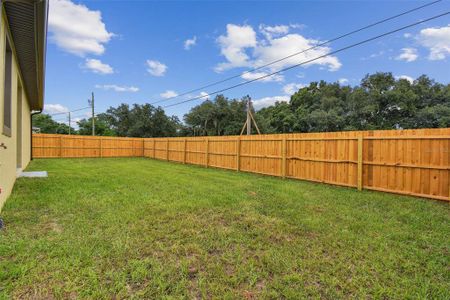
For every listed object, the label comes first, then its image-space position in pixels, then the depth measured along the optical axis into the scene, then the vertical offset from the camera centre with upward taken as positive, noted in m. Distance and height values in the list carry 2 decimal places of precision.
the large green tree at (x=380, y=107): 23.89 +3.98
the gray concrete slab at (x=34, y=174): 7.02 -0.99
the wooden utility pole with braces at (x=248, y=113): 14.41 +1.80
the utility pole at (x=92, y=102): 24.70 +3.95
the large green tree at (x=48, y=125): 38.67 +2.63
